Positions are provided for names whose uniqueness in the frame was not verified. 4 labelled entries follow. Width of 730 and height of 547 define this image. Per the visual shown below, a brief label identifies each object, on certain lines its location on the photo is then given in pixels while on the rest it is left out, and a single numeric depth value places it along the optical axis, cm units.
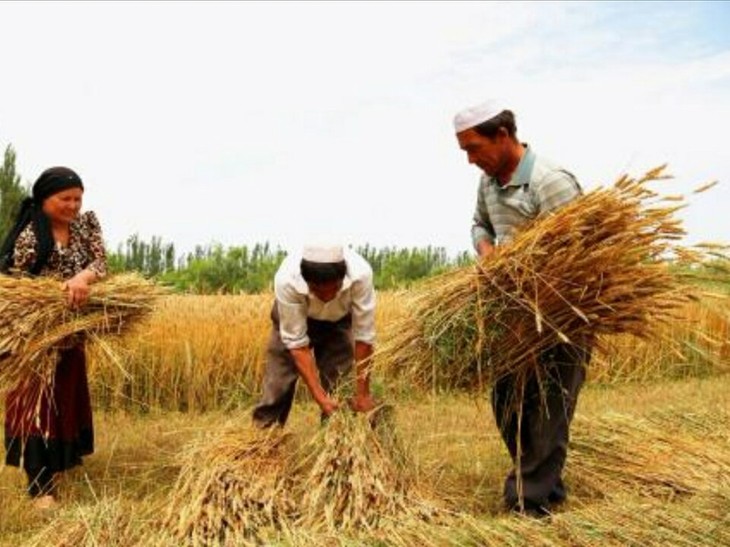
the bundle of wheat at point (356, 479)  383
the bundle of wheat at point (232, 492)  378
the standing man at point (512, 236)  368
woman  461
